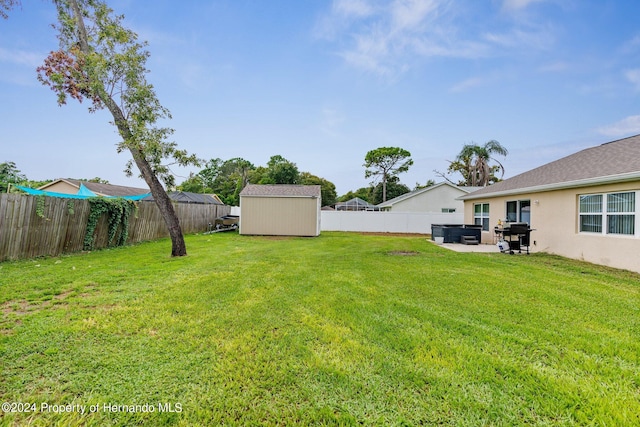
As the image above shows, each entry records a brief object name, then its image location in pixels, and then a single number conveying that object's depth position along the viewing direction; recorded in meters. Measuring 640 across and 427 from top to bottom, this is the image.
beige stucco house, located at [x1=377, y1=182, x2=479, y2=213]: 23.20
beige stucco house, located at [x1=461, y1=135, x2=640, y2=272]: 6.79
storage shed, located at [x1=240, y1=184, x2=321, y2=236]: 15.48
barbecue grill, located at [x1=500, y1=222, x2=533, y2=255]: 9.16
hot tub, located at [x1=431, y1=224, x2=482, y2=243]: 12.17
